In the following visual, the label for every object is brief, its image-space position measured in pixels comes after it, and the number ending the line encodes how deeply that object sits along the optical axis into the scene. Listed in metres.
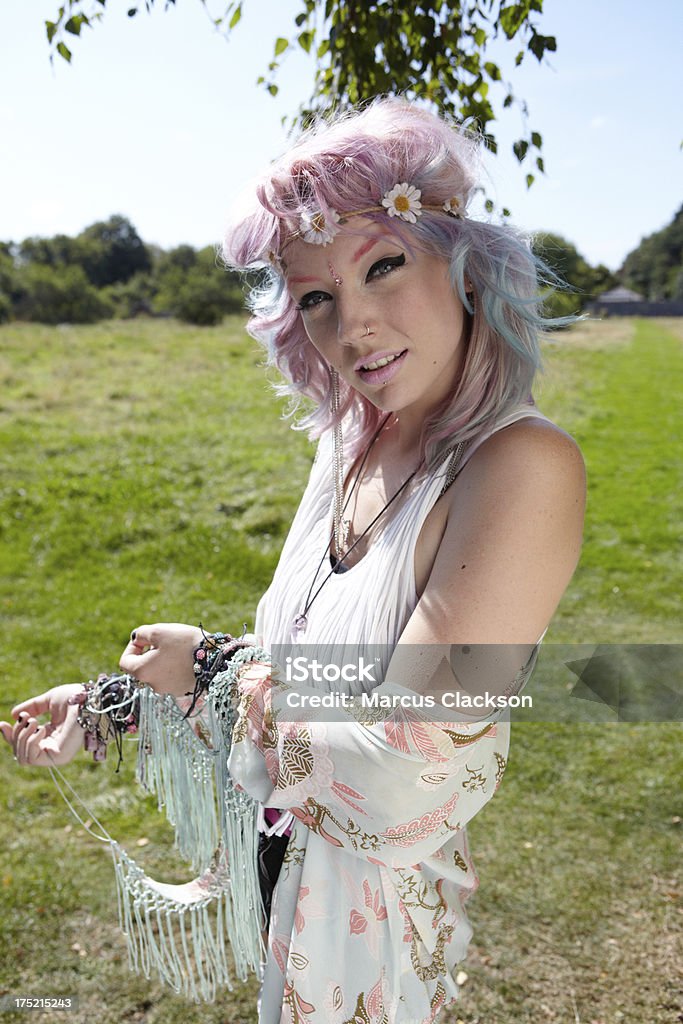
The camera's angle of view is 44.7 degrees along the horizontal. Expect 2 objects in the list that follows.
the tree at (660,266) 76.88
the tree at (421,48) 2.34
